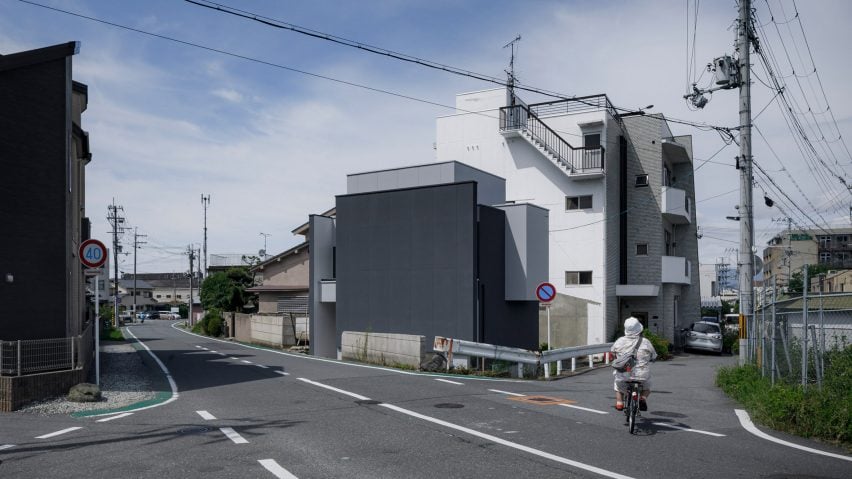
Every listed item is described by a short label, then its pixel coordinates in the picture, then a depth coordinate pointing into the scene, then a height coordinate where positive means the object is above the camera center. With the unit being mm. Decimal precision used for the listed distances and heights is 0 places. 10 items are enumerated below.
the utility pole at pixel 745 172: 17859 +2630
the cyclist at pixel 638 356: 9469 -1419
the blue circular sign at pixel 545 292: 18891 -829
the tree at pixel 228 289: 47312 -1766
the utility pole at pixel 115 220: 72775 +5476
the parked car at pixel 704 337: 33156 -3889
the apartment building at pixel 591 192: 31234 +3810
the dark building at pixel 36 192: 12914 +1618
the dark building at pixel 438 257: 20484 +293
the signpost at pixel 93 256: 13219 +237
